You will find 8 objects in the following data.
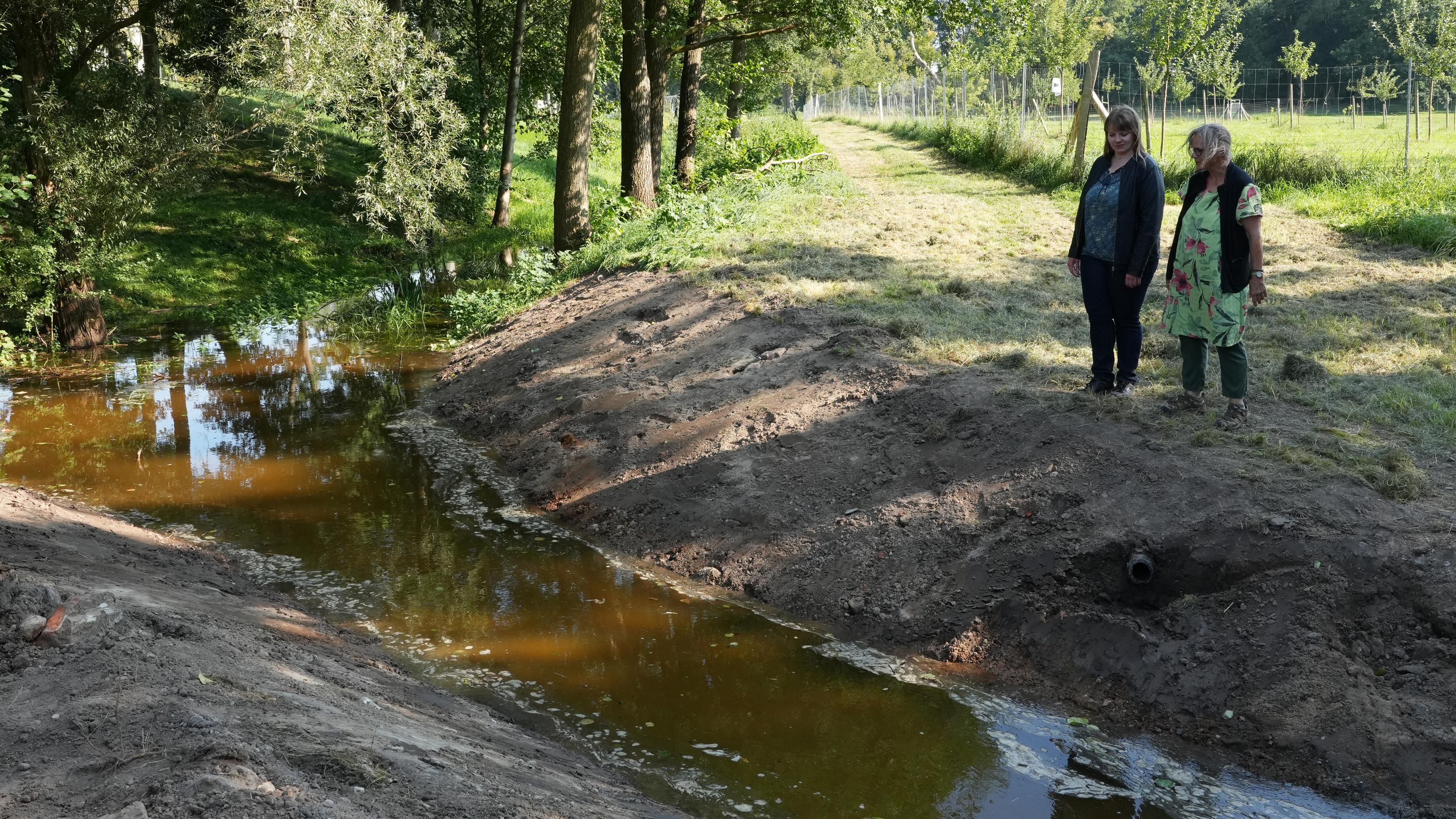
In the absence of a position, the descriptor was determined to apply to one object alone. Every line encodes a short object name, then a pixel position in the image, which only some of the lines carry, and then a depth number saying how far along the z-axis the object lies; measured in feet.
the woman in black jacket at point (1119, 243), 20.13
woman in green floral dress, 18.61
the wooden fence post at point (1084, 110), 55.26
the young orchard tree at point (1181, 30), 58.65
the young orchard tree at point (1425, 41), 62.39
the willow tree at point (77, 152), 36.58
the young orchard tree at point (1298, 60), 115.24
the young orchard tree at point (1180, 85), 70.69
